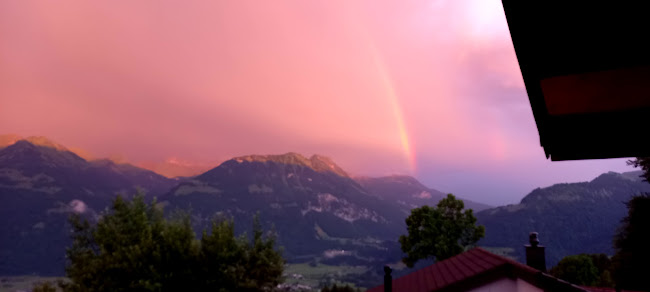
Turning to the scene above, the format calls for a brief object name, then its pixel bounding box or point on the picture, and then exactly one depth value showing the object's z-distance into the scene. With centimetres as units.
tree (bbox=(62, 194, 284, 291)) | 2542
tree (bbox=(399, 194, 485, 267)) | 4641
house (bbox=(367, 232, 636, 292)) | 1062
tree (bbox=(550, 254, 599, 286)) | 4784
